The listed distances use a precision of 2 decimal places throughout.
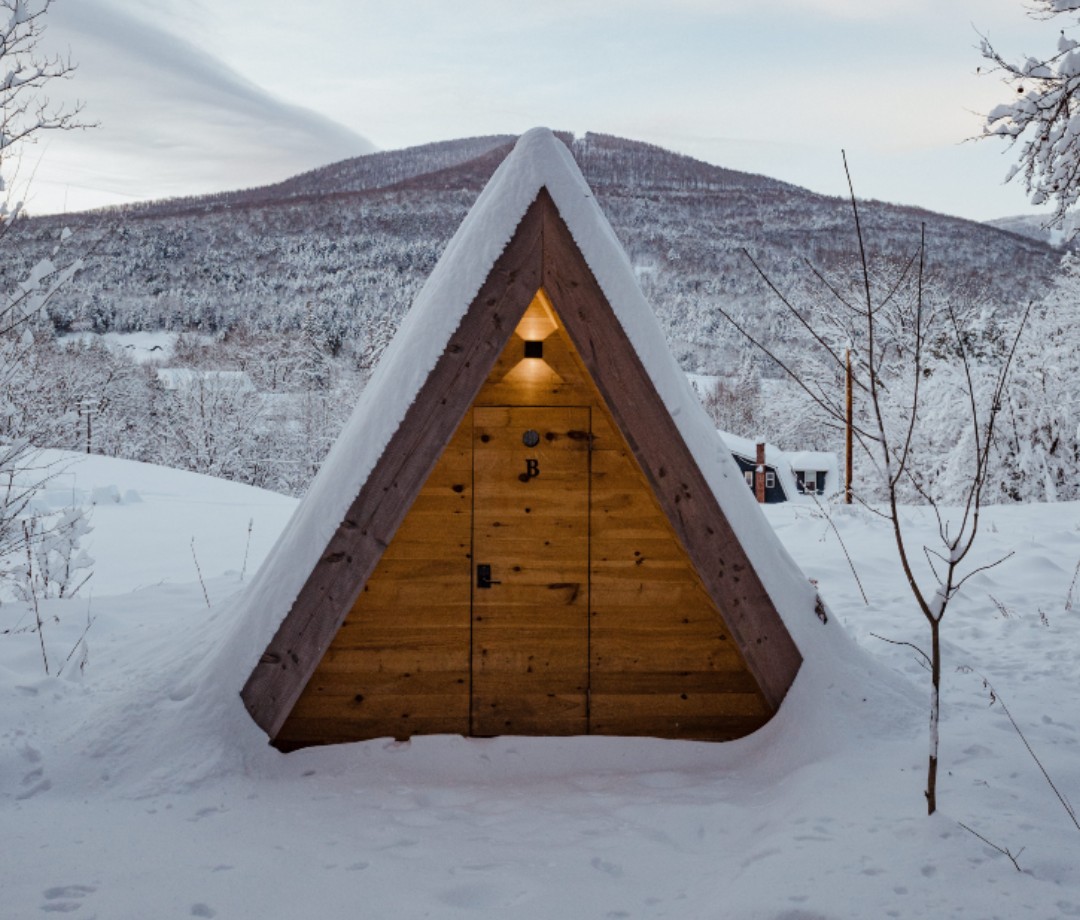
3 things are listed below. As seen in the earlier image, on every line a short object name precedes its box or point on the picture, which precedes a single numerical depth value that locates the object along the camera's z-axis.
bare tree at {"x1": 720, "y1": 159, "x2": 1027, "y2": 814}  2.71
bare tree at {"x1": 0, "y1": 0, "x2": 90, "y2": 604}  4.34
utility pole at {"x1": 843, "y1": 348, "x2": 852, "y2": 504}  16.16
